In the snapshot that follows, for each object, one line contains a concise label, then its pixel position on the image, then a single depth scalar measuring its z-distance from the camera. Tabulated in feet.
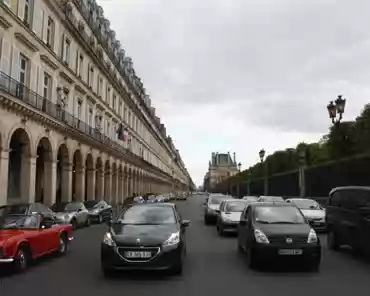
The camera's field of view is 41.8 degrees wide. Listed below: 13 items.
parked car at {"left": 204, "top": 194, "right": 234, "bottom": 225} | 87.26
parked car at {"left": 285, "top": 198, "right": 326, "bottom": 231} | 70.38
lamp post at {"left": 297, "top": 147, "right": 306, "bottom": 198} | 129.59
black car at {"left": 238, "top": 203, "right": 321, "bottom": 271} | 34.60
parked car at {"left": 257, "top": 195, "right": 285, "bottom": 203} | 98.61
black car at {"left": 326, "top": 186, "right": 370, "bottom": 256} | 40.50
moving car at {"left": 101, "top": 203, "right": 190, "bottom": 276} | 31.32
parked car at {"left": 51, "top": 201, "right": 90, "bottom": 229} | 74.46
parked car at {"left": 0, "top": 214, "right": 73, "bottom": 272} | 33.17
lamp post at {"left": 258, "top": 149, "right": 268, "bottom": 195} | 206.08
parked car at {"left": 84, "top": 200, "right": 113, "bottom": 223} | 93.46
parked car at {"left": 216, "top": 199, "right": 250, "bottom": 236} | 63.41
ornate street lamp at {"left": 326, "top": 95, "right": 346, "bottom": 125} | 74.69
